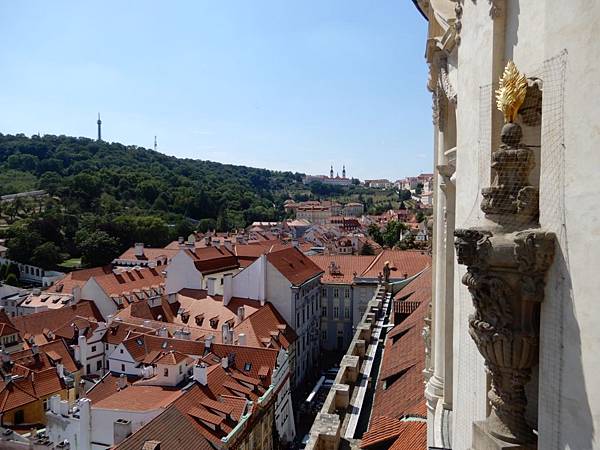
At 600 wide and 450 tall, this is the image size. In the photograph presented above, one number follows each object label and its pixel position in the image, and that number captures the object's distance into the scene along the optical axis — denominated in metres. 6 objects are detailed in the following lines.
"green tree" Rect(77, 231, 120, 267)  82.00
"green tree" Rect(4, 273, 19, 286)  73.28
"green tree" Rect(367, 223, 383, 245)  98.75
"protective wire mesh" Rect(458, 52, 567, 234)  3.75
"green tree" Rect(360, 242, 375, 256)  76.75
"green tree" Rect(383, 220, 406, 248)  93.53
